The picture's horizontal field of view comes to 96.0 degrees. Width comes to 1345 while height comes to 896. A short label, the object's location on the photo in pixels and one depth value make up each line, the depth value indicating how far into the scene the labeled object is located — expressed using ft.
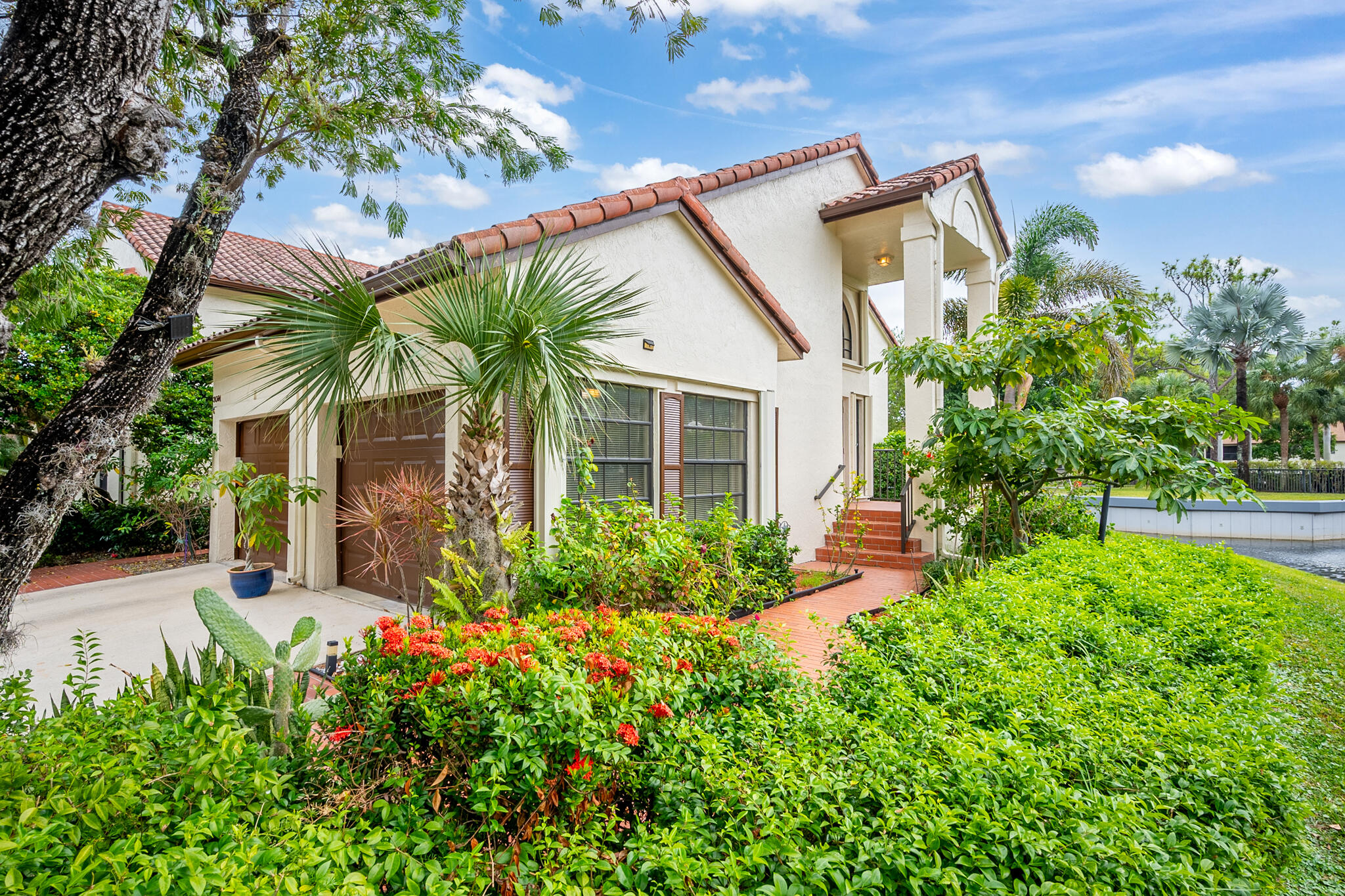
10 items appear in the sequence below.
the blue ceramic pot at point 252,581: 25.36
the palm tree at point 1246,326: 86.79
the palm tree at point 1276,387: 104.73
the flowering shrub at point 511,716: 6.79
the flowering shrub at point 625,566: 16.12
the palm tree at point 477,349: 13.64
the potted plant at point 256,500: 24.35
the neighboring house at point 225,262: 41.98
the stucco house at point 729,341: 22.45
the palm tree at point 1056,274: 58.13
